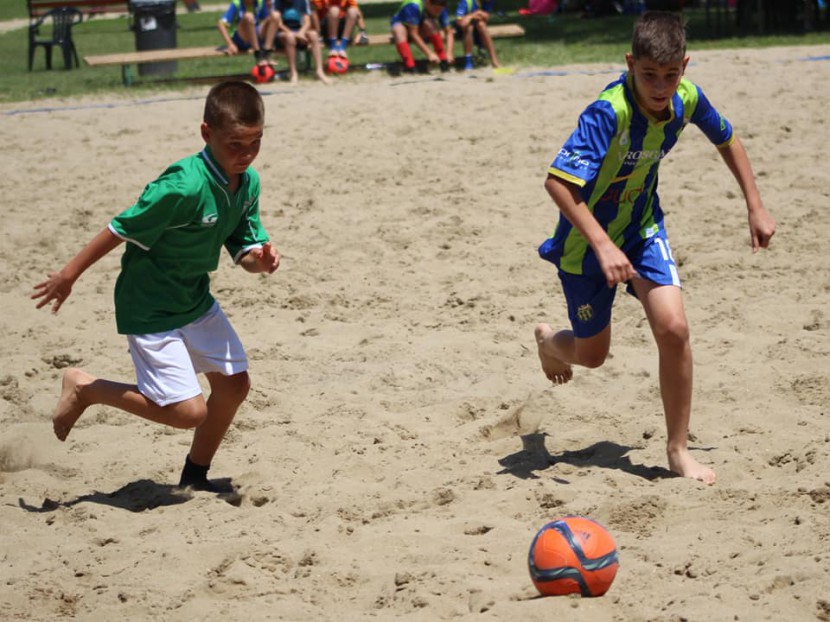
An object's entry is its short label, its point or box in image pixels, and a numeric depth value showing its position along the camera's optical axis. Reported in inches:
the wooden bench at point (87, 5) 914.5
